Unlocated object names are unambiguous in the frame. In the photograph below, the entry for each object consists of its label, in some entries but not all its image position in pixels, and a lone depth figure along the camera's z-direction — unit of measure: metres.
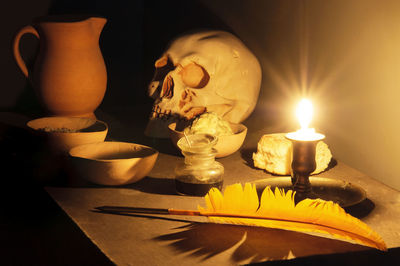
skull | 1.34
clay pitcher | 1.39
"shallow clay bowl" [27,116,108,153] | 1.20
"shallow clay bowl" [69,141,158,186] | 1.13
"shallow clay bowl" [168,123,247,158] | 1.23
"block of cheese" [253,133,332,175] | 1.18
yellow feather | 0.99
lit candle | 1.07
